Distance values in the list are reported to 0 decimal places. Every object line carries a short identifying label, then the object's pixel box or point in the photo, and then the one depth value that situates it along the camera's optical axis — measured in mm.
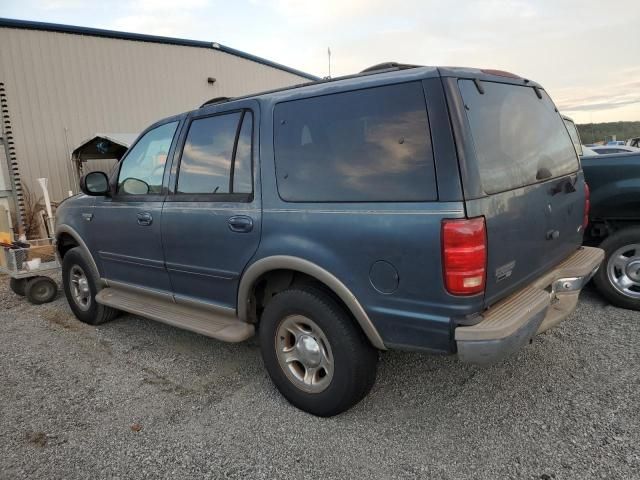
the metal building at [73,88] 10719
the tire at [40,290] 5699
